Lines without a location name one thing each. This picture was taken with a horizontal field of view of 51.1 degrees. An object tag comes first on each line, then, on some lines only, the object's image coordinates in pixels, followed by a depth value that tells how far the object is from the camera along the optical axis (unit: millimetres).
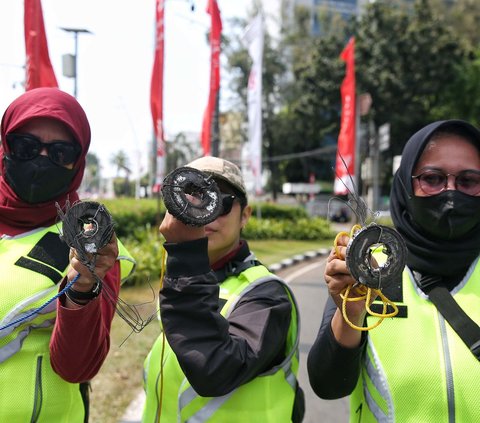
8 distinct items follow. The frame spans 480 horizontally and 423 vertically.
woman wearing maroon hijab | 1415
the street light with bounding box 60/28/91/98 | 9250
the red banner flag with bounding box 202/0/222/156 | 9586
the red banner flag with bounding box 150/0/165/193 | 8539
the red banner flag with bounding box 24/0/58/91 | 4148
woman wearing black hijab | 1409
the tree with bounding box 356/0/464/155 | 28594
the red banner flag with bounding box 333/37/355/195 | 12117
